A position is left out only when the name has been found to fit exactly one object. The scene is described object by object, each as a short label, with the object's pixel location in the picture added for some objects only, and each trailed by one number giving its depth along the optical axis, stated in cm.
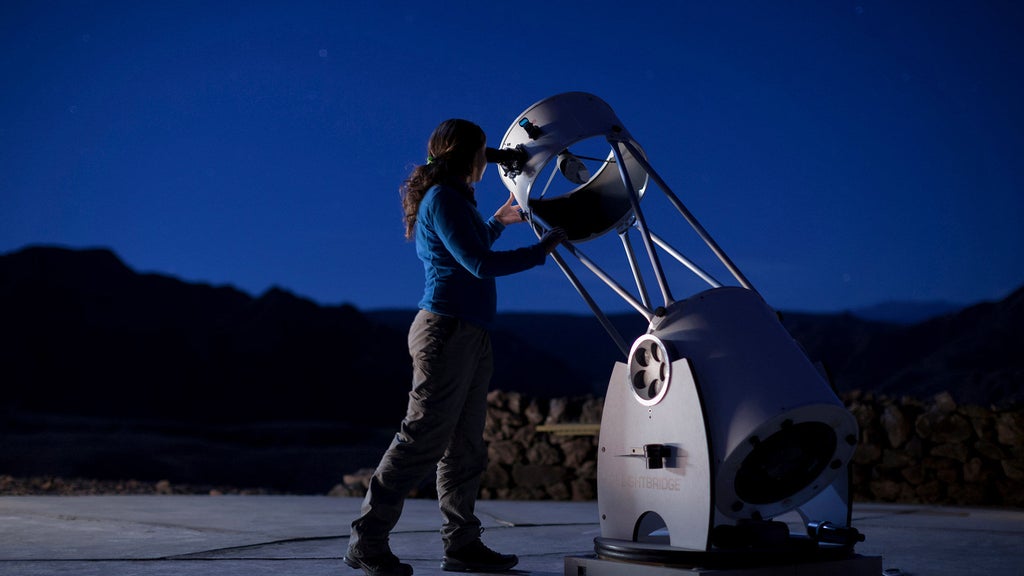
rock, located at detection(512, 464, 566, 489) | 827
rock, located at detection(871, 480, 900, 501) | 751
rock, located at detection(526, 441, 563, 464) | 830
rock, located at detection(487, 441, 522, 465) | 843
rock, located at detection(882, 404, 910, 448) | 746
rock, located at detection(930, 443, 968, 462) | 729
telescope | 280
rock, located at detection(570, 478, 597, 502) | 812
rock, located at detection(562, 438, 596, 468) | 816
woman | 325
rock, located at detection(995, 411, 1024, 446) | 709
